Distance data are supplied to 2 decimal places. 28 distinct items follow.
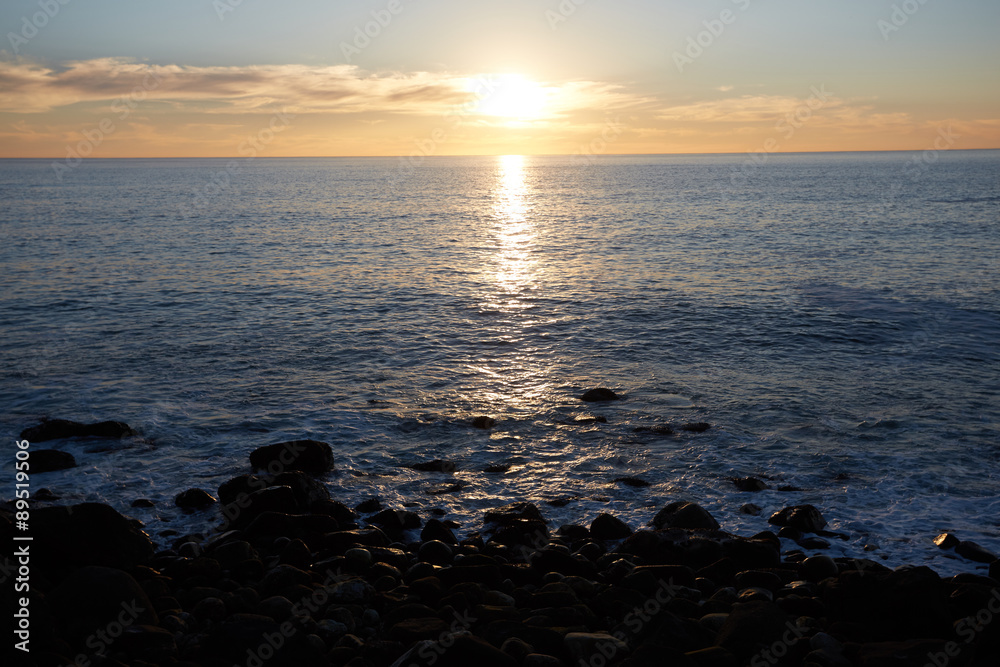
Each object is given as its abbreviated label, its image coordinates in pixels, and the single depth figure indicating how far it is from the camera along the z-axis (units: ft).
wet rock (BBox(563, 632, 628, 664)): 27.48
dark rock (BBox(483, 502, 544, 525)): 44.07
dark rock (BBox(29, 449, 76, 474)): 51.93
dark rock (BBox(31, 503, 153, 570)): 35.55
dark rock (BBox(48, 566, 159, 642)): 29.55
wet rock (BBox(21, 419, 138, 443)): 57.72
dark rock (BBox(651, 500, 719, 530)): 41.98
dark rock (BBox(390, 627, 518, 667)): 26.21
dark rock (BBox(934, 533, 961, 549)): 40.27
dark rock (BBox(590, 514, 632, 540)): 41.98
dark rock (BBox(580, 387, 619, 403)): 67.67
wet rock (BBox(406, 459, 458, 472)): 53.06
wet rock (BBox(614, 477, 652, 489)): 49.96
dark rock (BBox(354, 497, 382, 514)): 46.34
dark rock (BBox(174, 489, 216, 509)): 46.34
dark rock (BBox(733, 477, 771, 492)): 48.70
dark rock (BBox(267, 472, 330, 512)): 45.47
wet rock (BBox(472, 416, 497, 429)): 61.77
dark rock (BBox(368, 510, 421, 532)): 43.37
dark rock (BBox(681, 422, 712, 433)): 59.36
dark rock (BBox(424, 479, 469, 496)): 49.29
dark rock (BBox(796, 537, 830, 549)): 40.57
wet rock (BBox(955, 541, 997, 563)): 38.47
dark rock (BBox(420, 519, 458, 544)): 41.42
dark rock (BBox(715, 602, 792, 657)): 27.96
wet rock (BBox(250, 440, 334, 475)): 51.72
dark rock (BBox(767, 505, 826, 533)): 42.22
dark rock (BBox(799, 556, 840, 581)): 36.47
